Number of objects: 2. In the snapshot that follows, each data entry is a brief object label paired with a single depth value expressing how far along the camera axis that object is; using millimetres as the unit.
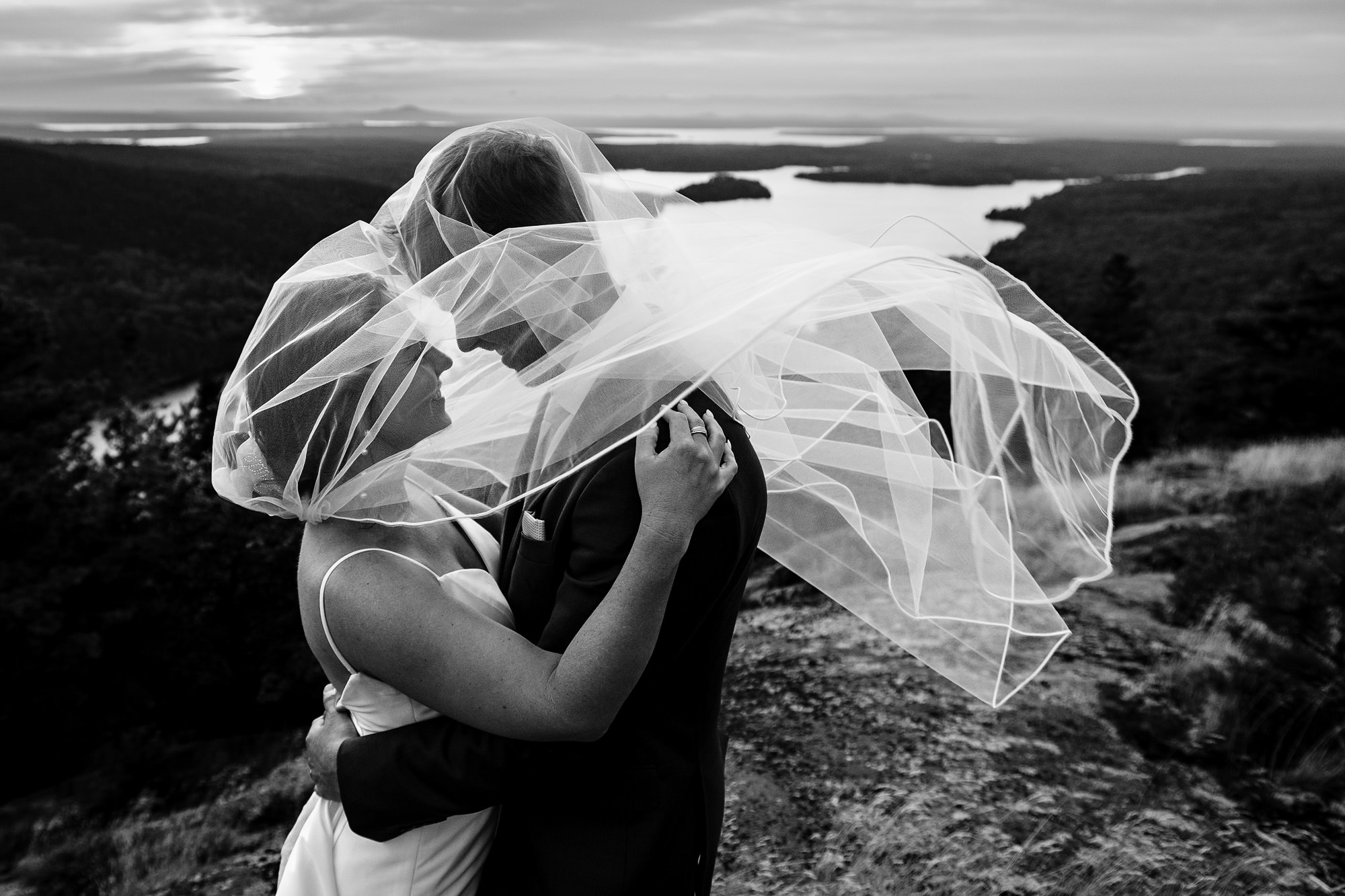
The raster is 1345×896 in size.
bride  1349
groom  1453
